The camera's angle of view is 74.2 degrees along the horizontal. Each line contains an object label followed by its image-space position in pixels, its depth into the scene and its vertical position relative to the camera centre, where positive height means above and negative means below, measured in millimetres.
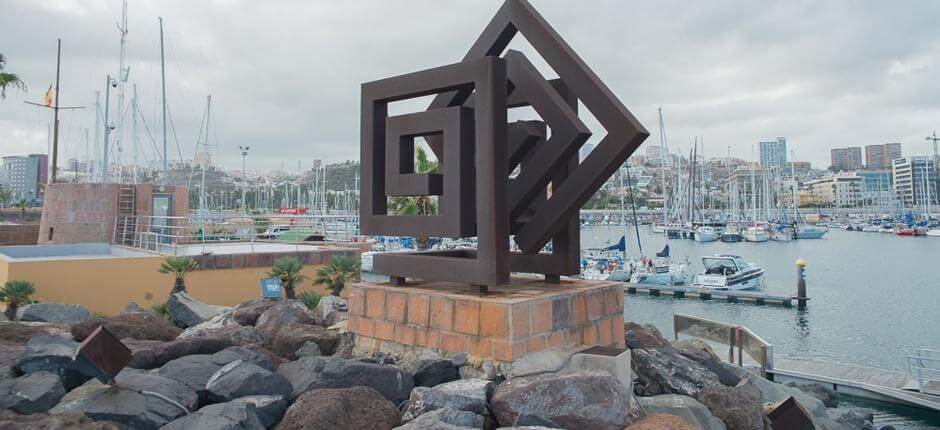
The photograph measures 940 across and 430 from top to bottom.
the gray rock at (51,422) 3402 -1029
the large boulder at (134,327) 5758 -882
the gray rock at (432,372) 4965 -1079
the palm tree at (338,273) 13453 -766
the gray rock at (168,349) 4988 -932
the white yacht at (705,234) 76625 +375
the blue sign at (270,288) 11406 -929
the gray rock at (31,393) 3871 -990
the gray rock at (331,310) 7742 -940
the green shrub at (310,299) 10977 -1111
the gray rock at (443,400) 4168 -1106
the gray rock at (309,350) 5902 -1079
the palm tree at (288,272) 13344 -746
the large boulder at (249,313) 7738 -944
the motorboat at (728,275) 33875 -2132
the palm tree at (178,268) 13023 -636
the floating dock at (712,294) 31291 -3055
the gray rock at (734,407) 5094 -1432
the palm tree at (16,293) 11570 -1024
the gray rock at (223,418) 3651 -1086
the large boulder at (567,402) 4078 -1106
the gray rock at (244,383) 4316 -1025
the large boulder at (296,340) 6066 -1016
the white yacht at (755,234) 79688 +380
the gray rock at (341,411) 3801 -1101
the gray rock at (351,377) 4586 -1047
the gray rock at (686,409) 4746 -1330
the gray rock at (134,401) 3750 -1026
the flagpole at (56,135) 28078 +4693
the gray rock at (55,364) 4457 -909
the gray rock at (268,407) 4062 -1123
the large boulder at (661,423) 4023 -1224
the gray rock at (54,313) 7812 -962
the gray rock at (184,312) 8383 -1022
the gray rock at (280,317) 7264 -960
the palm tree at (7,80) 19000 +4870
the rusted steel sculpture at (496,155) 5156 +732
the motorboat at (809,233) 88750 +557
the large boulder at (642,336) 6753 -1129
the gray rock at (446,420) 3734 -1133
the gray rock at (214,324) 6992 -1026
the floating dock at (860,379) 14305 -3565
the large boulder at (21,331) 5762 -908
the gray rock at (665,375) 5477 -1273
